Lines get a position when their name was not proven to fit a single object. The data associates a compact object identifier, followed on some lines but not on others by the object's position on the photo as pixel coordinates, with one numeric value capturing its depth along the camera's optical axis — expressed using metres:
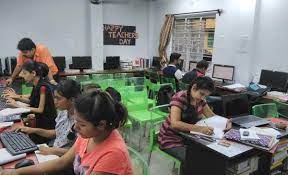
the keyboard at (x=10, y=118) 2.04
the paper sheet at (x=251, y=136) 1.83
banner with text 6.43
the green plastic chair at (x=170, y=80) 4.74
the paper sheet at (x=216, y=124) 1.96
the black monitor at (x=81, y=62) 5.90
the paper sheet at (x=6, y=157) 1.38
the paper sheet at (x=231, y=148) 1.68
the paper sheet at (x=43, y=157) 1.44
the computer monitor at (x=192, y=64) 5.51
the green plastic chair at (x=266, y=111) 2.74
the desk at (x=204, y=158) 1.79
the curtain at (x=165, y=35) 6.14
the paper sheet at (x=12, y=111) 2.18
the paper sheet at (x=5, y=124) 1.91
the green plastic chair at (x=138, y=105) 3.20
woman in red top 1.03
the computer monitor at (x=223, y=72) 4.63
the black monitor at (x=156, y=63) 6.51
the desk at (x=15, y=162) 1.37
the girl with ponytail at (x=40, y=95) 2.28
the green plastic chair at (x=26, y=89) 3.19
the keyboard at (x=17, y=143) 1.49
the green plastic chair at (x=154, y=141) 2.33
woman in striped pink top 2.04
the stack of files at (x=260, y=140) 1.76
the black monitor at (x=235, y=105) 2.47
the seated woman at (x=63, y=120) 1.66
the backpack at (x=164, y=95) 3.54
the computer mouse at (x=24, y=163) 1.33
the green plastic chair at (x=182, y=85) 4.14
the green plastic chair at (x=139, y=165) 1.34
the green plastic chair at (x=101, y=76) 5.27
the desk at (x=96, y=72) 5.55
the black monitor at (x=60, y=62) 5.69
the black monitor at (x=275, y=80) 3.83
